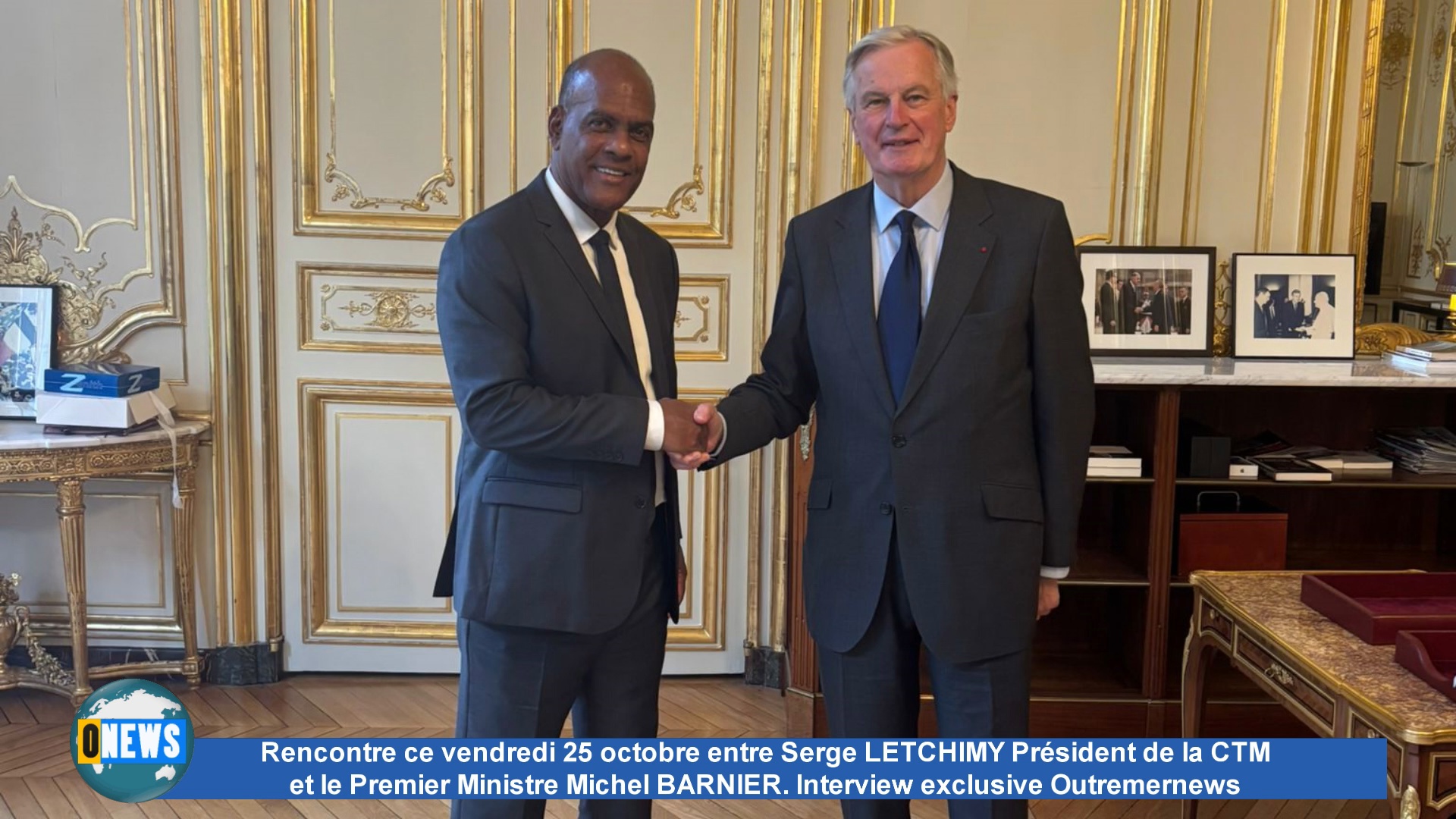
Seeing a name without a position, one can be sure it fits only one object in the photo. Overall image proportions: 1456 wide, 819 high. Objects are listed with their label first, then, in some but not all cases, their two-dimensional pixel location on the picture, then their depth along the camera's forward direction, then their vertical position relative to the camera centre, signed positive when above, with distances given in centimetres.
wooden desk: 190 -69
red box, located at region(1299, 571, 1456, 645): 226 -62
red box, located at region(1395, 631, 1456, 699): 209 -63
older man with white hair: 206 -25
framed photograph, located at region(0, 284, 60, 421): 386 -30
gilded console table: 351 -65
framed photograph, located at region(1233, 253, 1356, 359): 372 -9
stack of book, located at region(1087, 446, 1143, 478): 342 -52
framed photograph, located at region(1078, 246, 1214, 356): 373 -8
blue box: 361 -39
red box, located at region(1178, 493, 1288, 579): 348 -73
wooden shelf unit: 347 -80
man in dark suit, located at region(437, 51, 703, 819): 197 -26
